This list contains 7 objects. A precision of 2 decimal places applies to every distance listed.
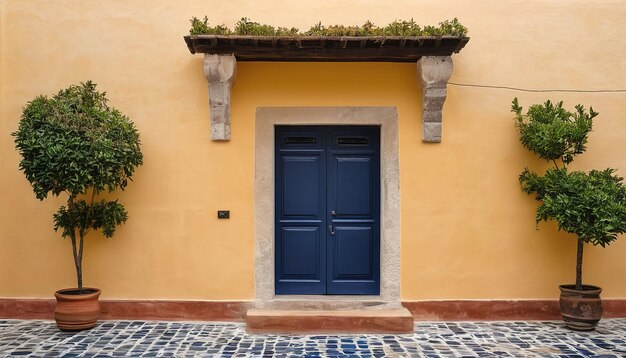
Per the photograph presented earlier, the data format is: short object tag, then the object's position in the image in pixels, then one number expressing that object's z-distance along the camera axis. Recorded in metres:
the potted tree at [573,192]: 6.07
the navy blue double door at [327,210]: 7.12
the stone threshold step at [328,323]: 6.43
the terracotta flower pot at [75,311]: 6.30
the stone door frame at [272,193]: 6.88
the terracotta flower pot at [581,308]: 6.30
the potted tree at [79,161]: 5.93
